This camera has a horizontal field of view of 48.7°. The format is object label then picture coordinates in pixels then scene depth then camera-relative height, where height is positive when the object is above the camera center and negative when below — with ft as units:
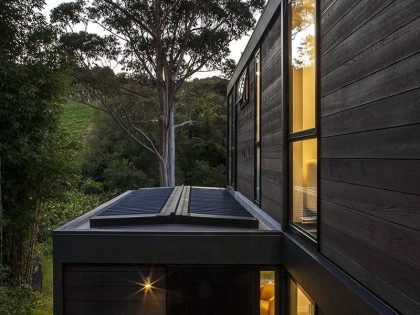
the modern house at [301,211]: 5.47 -0.99
